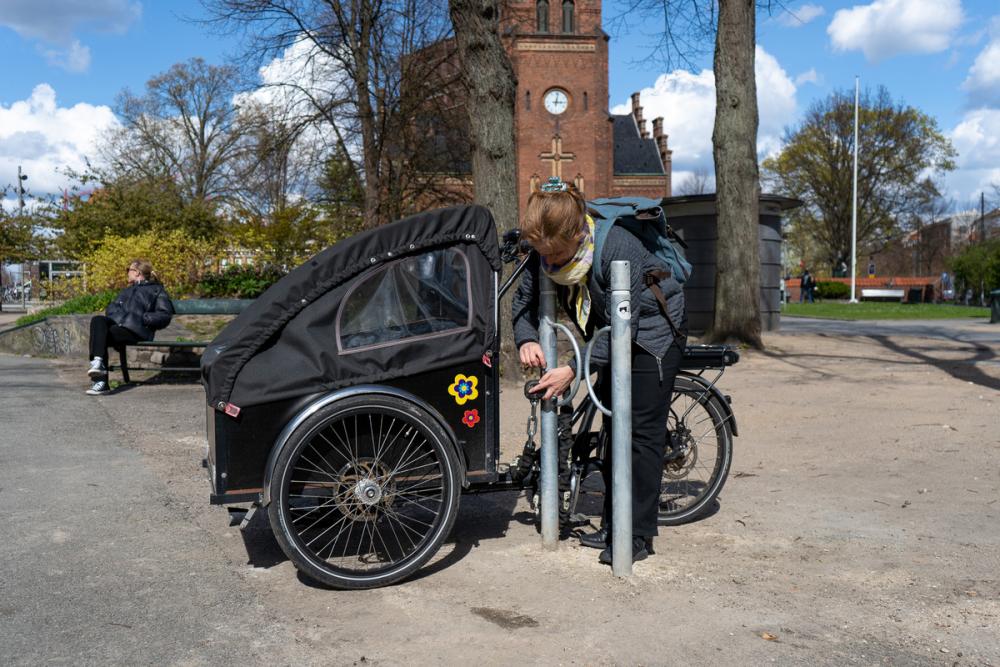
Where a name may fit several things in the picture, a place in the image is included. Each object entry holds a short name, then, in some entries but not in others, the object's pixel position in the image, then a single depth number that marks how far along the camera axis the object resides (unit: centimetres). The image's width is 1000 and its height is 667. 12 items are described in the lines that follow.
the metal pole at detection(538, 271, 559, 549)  429
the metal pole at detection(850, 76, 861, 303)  5062
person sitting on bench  984
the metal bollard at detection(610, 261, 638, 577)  391
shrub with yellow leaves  1603
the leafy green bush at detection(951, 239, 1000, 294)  4128
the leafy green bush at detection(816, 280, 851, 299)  5769
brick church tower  5116
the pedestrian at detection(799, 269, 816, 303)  5159
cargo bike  382
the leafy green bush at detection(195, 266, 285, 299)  1591
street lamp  4100
